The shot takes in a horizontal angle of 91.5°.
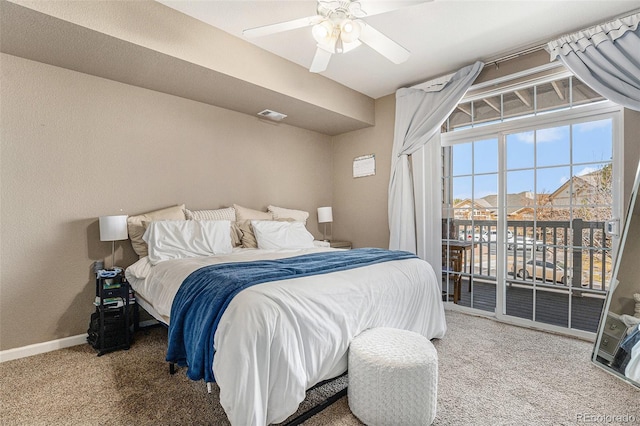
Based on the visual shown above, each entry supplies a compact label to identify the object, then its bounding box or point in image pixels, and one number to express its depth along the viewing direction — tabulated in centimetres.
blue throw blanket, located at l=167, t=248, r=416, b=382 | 152
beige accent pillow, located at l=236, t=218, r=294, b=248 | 325
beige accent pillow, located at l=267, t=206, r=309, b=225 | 388
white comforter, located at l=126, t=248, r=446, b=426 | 137
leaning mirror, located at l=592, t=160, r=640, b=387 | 216
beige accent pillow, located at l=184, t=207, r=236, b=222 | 314
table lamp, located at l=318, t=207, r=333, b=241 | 433
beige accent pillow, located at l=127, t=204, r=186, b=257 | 276
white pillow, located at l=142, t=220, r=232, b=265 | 257
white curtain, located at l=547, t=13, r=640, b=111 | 235
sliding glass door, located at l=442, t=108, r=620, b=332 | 274
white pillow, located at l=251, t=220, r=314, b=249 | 318
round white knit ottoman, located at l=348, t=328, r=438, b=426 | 154
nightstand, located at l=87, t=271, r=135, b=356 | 245
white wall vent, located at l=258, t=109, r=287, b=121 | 371
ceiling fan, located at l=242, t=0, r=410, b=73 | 194
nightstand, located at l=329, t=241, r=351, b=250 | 422
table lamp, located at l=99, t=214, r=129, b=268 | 255
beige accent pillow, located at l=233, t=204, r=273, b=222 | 352
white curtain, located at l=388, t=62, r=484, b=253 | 344
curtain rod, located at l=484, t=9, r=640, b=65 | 289
